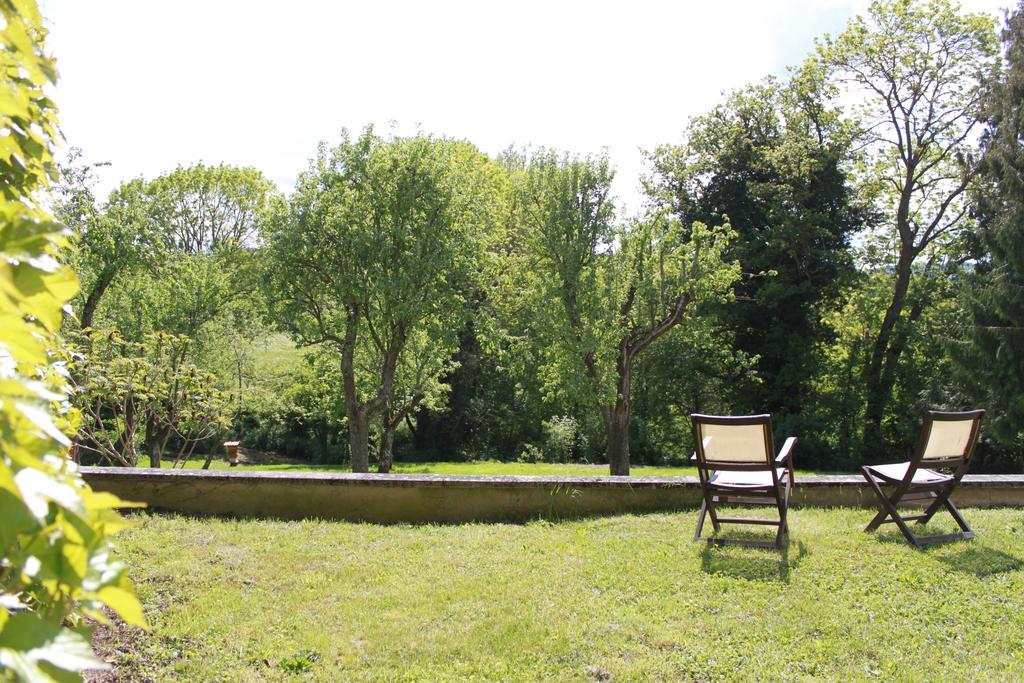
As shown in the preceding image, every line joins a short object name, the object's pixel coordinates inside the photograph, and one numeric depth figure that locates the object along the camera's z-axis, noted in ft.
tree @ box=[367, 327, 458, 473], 58.80
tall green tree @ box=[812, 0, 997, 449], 71.05
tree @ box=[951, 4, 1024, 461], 56.44
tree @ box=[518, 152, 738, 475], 46.34
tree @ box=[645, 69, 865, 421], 78.38
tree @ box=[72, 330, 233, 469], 32.12
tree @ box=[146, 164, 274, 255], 107.76
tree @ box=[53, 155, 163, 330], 56.85
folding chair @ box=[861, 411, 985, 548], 19.47
